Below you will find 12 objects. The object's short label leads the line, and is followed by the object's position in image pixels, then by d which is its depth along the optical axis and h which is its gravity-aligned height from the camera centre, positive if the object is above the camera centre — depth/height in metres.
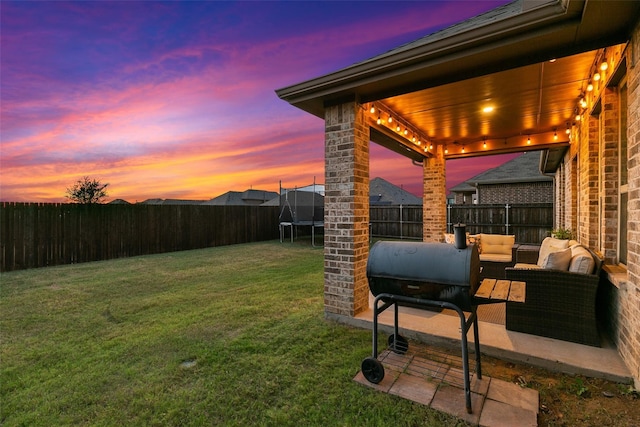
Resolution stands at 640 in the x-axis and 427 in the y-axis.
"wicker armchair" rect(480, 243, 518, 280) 5.33 -1.02
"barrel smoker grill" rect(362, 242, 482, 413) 1.95 -0.47
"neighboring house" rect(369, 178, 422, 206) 29.41 +2.00
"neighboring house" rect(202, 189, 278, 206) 30.42 +1.68
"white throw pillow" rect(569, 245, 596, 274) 2.82 -0.50
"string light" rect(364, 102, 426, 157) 4.00 +1.45
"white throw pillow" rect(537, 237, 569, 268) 4.35 -0.51
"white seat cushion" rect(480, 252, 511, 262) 5.41 -0.86
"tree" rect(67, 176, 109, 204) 15.39 +1.24
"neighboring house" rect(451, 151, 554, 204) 13.38 +1.42
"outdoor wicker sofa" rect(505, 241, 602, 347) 2.72 -0.92
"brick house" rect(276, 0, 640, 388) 2.20 +1.39
